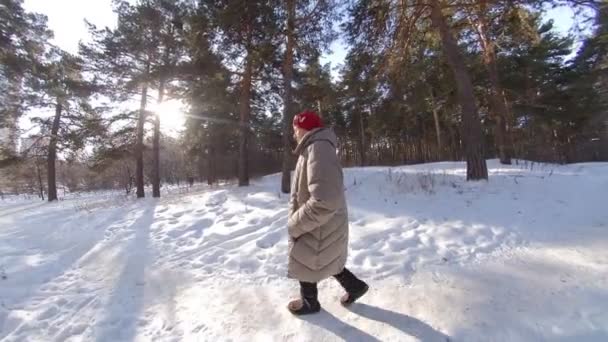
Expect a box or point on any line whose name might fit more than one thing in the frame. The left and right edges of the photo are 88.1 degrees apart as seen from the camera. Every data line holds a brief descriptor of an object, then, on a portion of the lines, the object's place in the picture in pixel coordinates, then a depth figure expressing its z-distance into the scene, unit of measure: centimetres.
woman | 237
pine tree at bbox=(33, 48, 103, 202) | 1321
